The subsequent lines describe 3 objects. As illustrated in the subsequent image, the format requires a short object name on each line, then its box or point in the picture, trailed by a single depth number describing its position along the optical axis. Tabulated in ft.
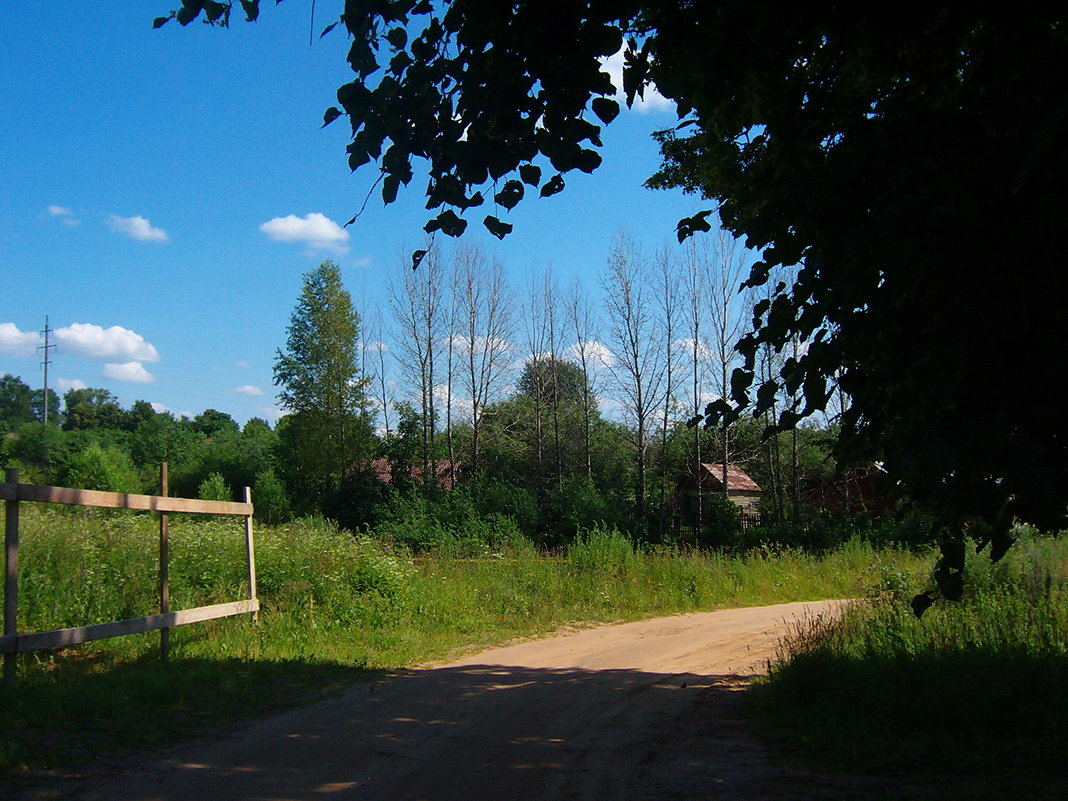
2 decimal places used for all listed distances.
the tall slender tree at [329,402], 145.38
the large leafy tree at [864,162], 12.62
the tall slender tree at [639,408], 123.13
